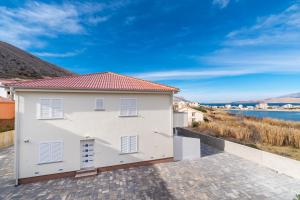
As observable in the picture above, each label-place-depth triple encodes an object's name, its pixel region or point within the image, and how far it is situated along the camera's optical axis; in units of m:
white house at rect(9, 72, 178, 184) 9.31
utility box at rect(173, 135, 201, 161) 13.12
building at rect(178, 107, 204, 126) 35.38
